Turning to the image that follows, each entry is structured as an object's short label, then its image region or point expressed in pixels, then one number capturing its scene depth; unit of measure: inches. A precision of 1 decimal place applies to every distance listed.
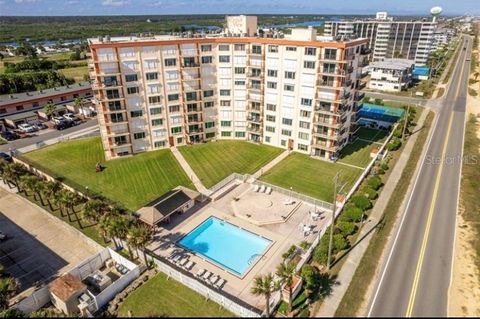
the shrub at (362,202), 2140.7
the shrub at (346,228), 1903.4
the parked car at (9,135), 3529.8
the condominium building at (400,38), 6707.7
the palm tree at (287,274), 1390.3
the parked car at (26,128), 3714.3
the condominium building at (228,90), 2691.9
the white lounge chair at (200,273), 1675.4
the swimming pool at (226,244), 1823.3
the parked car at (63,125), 3831.2
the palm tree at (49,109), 3961.6
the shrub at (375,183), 2416.3
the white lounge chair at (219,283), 1612.6
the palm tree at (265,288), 1316.4
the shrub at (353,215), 2020.2
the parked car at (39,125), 3846.0
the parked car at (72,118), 3976.4
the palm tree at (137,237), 1609.3
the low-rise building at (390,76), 5428.2
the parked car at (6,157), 3006.9
